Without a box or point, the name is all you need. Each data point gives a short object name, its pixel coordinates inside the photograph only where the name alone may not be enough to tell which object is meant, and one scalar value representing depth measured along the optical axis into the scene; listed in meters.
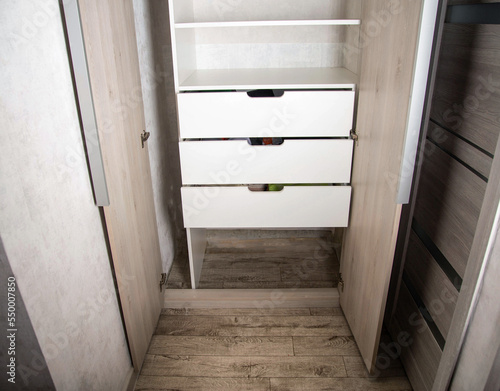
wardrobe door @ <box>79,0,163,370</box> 1.12
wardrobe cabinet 1.35
